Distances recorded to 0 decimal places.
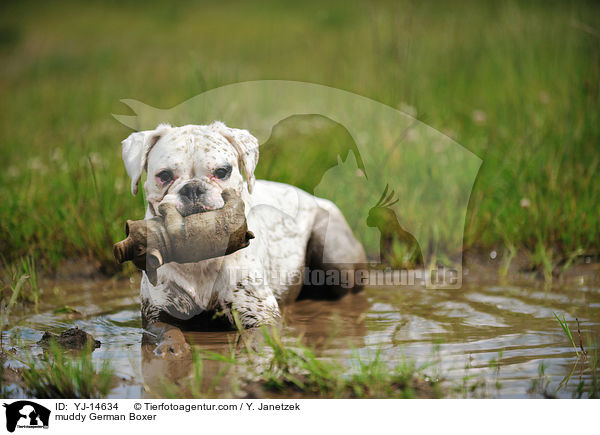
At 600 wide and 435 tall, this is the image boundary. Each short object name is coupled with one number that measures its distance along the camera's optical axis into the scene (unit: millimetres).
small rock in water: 6613
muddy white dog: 6281
